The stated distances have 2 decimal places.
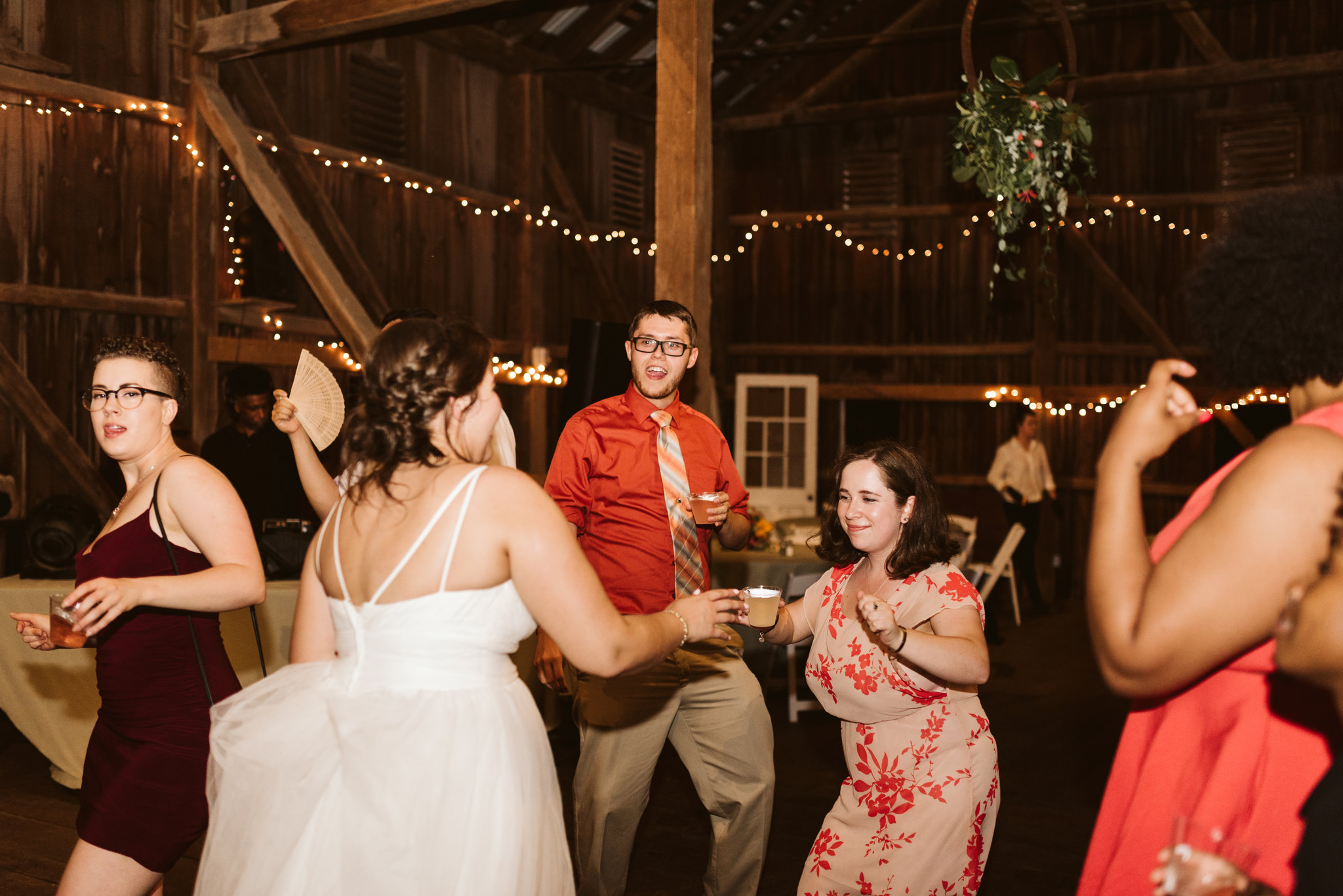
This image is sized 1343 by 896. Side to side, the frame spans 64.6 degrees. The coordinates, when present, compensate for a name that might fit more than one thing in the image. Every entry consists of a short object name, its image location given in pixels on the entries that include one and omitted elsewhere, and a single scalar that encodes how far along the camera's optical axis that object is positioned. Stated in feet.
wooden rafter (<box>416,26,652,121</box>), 29.81
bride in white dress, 5.15
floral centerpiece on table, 20.07
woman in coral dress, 3.64
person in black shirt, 16.51
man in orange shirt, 9.26
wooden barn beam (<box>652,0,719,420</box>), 14.83
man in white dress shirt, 29.66
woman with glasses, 6.57
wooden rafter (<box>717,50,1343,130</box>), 29.55
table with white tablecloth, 13.52
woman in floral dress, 7.11
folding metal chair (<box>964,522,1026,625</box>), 23.49
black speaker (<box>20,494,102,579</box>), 14.17
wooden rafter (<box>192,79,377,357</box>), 19.97
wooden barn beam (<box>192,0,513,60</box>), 18.47
